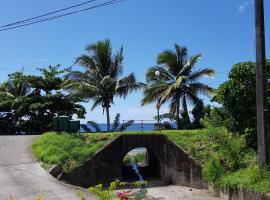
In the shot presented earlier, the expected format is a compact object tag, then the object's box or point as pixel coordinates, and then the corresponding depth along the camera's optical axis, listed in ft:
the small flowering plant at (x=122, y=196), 13.08
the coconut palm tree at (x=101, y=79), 61.24
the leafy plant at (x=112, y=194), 13.19
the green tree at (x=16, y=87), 64.33
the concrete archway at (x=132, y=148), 39.93
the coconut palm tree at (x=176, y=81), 61.92
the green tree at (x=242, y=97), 36.15
